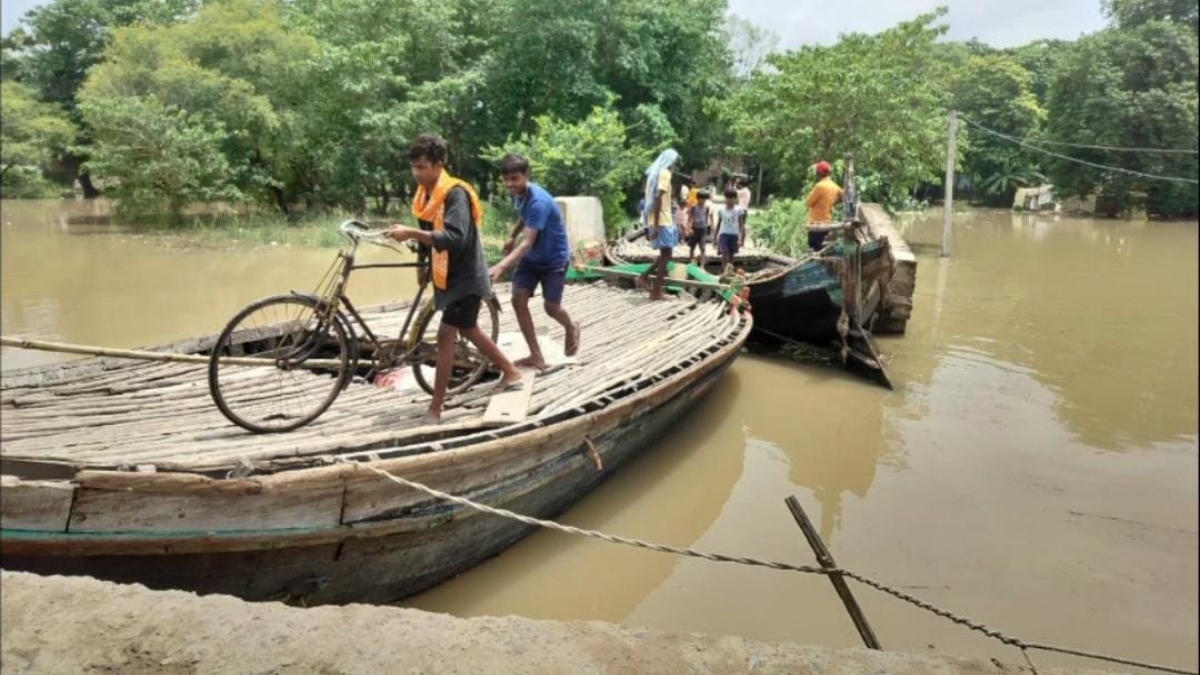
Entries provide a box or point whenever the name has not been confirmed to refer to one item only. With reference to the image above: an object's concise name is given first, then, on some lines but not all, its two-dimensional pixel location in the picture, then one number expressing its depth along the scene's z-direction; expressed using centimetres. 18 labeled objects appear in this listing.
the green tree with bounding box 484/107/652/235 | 1307
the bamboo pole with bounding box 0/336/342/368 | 279
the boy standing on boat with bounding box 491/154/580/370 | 409
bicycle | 341
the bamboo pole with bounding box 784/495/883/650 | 249
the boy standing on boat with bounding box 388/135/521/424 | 326
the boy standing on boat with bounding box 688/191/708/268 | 834
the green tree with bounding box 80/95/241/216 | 1253
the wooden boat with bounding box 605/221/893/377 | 673
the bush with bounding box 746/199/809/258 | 1048
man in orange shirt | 753
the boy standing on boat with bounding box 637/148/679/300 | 648
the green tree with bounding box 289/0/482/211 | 1573
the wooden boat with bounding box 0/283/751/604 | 244
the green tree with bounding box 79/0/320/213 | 1045
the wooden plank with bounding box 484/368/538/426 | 351
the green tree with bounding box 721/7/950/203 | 1105
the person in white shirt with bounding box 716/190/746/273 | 816
